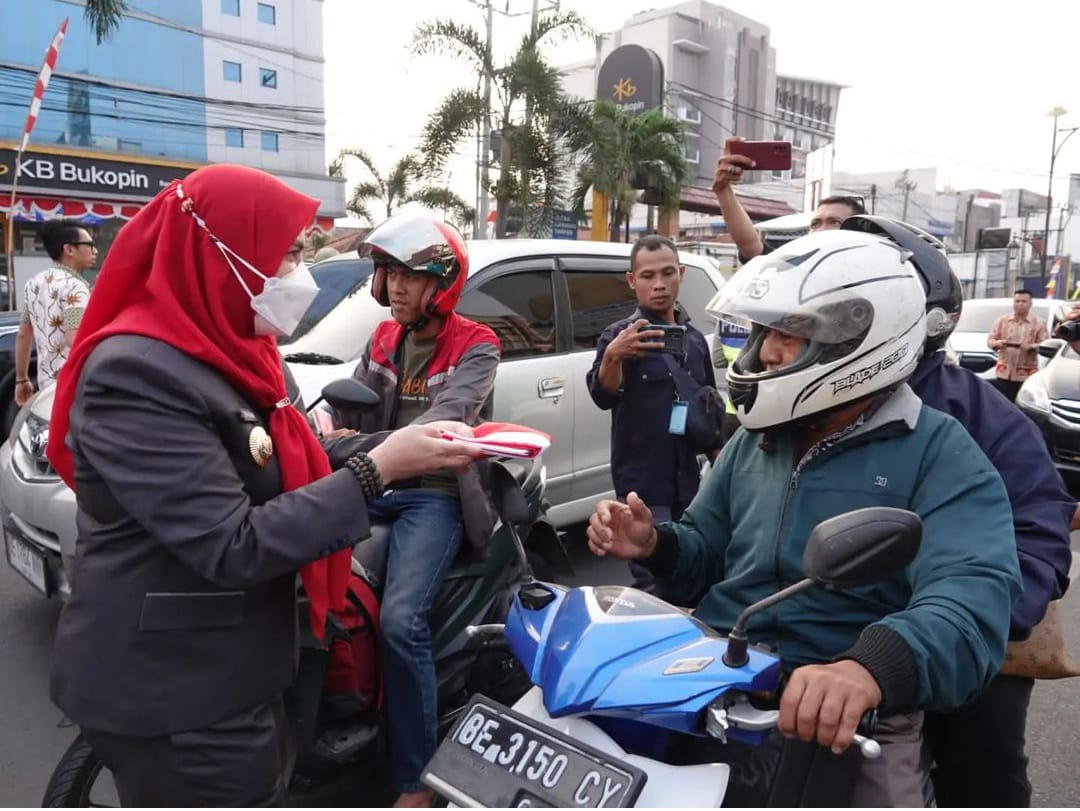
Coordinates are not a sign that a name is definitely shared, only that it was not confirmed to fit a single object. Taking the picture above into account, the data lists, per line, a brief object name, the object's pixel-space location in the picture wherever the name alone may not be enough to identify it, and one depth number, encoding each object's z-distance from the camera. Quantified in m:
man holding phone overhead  3.41
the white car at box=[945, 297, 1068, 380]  11.84
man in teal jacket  1.44
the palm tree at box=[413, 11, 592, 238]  15.29
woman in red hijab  1.47
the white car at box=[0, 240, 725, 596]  3.59
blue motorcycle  1.27
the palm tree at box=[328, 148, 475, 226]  18.26
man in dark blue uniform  3.70
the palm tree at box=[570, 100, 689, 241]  19.09
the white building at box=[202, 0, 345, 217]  30.81
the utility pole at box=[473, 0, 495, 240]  15.71
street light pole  24.64
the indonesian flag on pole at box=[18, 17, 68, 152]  8.92
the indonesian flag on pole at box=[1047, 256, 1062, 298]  32.71
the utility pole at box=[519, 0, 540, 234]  16.00
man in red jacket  2.47
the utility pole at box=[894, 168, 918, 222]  54.68
